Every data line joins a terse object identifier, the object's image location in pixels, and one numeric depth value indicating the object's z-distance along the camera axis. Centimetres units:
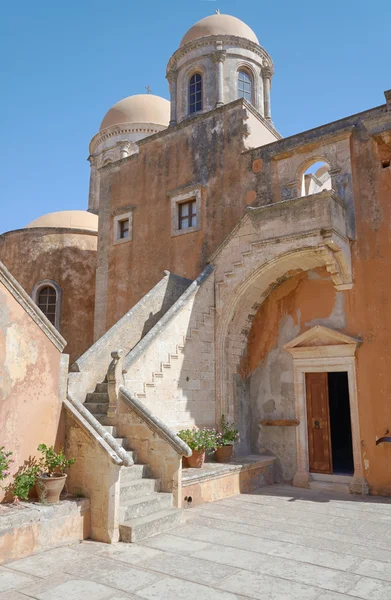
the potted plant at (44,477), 599
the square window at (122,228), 1523
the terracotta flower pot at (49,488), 602
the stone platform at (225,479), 807
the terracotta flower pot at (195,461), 906
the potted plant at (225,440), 997
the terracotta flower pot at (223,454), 996
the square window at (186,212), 1351
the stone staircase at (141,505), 625
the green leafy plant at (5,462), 573
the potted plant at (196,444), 899
